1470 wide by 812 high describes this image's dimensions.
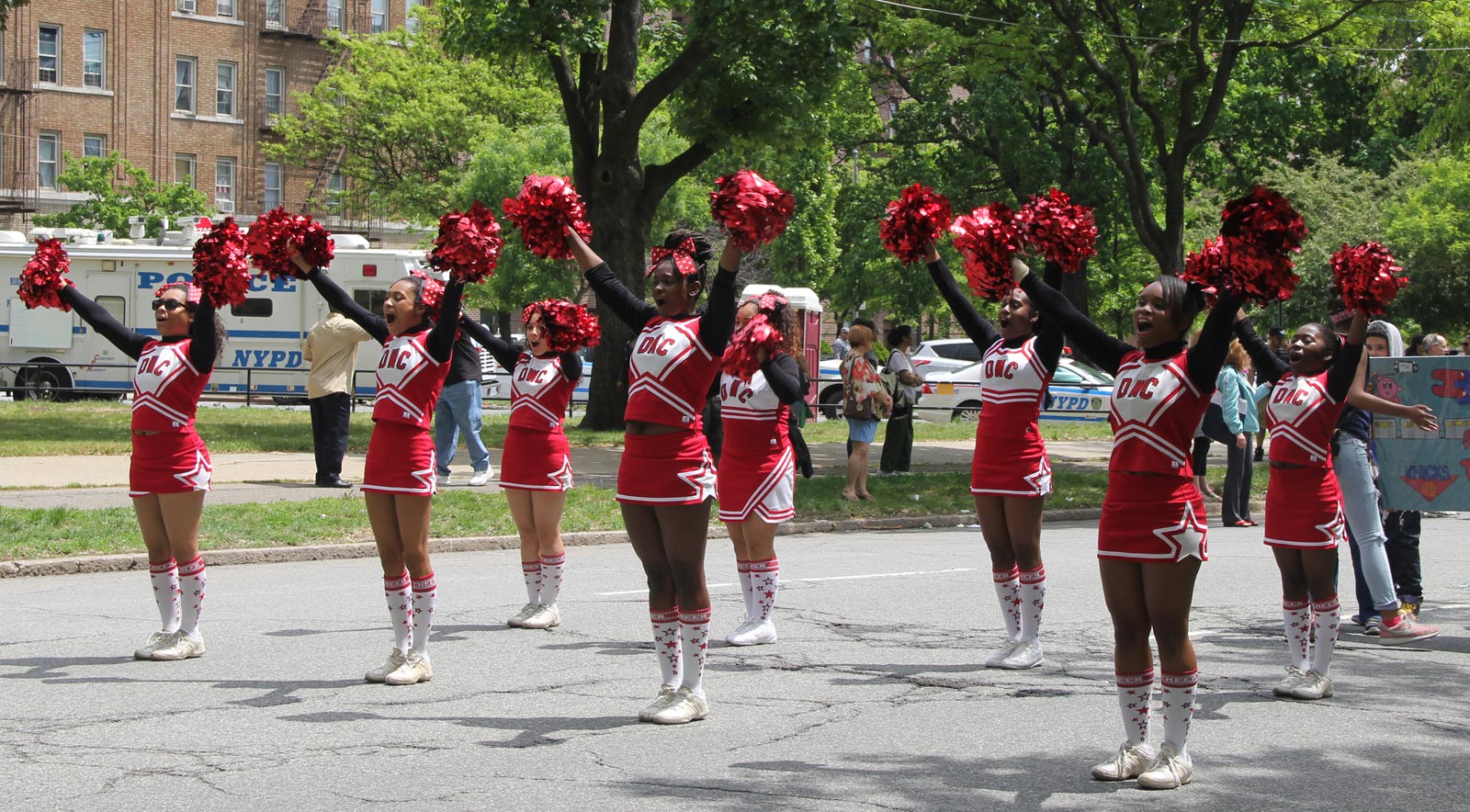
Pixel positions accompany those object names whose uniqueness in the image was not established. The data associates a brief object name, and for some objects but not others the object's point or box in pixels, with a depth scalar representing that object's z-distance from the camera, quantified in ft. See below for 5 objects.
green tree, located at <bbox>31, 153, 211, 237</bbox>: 146.82
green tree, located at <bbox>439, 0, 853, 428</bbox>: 65.62
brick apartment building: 155.33
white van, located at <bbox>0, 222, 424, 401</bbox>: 96.48
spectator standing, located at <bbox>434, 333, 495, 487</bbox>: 51.57
